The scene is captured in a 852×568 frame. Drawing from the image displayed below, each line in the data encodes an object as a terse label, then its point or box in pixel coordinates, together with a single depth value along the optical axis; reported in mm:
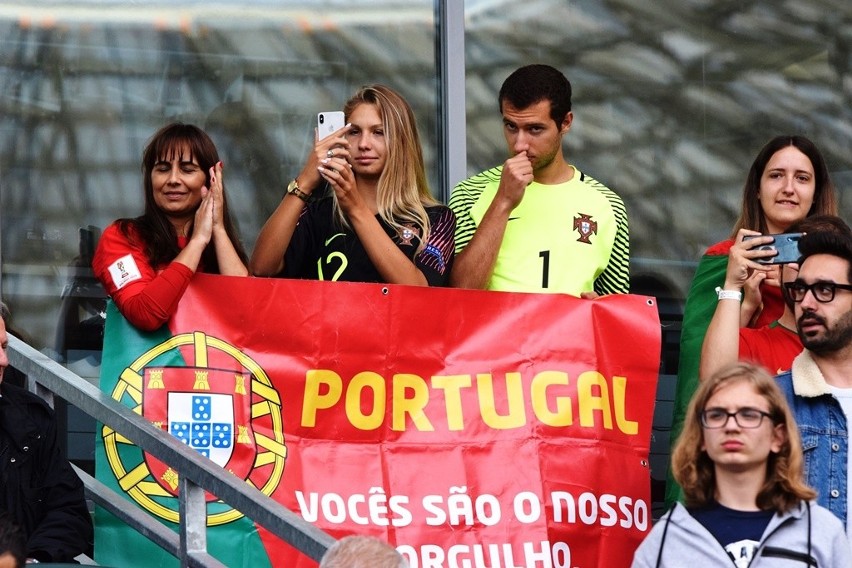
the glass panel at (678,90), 17969
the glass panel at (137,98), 15883
